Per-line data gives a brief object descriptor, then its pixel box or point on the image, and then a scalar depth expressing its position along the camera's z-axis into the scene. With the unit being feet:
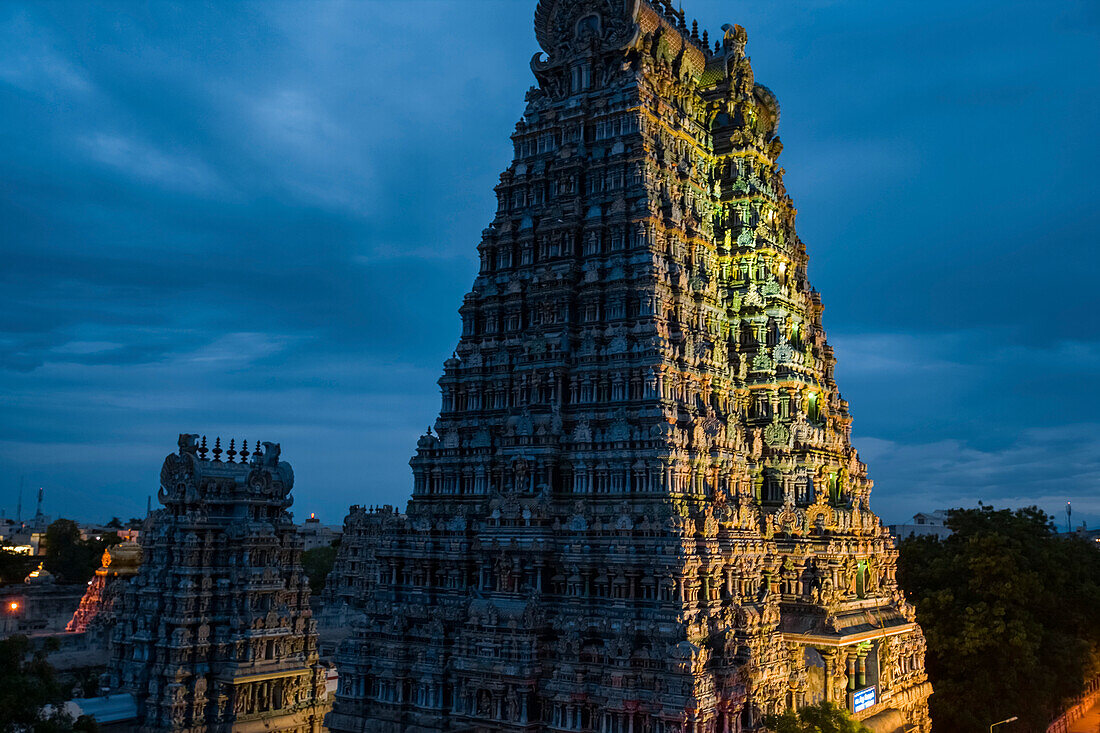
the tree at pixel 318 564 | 279.49
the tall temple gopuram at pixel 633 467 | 100.73
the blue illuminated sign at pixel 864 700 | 118.21
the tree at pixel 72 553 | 280.51
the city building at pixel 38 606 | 185.88
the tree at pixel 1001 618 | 147.02
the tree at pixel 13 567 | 224.94
